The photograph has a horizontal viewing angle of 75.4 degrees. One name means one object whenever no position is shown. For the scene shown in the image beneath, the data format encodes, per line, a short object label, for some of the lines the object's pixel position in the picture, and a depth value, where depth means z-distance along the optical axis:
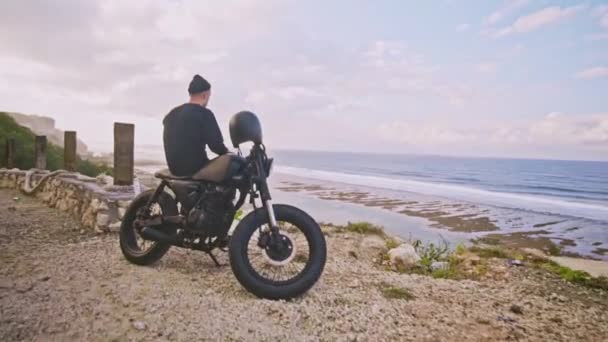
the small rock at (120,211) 6.66
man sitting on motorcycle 4.47
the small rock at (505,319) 4.07
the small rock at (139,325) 3.22
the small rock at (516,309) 4.38
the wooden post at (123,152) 6.91
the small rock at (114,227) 6.54
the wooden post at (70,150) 10.32
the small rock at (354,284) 4.79
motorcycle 4.08
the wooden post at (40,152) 11.73
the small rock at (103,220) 6.56
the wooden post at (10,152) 13.56
